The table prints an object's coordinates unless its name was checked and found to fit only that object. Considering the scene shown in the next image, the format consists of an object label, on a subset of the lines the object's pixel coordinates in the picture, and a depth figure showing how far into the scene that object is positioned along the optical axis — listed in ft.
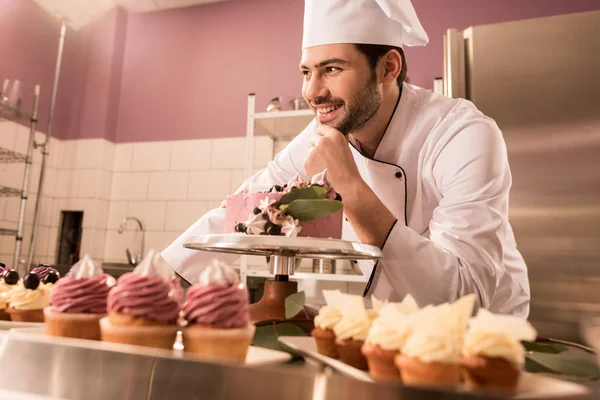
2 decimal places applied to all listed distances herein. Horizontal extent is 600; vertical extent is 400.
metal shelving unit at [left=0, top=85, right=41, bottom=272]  9.42
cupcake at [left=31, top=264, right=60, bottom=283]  3.42
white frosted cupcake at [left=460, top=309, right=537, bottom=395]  1.62
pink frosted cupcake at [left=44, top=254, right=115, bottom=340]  2.23
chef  3.51
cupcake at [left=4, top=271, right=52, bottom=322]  3.05
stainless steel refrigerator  6.15
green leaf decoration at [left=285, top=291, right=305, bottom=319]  2.48
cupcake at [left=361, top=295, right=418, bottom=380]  1.80
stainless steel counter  1.25
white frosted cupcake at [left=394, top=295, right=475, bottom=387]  1.61
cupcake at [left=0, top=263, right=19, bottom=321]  3.13
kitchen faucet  10.64
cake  3.10
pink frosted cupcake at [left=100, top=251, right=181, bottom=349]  2.01
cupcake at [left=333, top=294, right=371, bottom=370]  2.08
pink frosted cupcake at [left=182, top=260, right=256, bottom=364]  1.98
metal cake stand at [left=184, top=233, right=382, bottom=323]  2.86
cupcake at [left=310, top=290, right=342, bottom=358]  2.15
